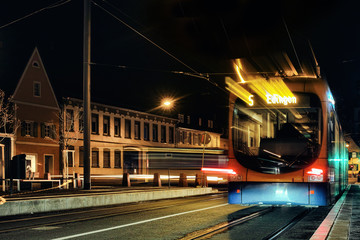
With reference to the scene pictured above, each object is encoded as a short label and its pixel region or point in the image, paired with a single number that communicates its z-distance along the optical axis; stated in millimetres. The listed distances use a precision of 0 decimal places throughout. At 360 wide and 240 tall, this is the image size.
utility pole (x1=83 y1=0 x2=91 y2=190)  21828
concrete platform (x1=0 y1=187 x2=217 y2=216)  14947
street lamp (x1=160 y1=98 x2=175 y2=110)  68925
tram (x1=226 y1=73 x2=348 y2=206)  13836
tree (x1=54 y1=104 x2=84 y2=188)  47144
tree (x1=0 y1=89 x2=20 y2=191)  39000
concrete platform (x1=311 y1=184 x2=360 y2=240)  9219
